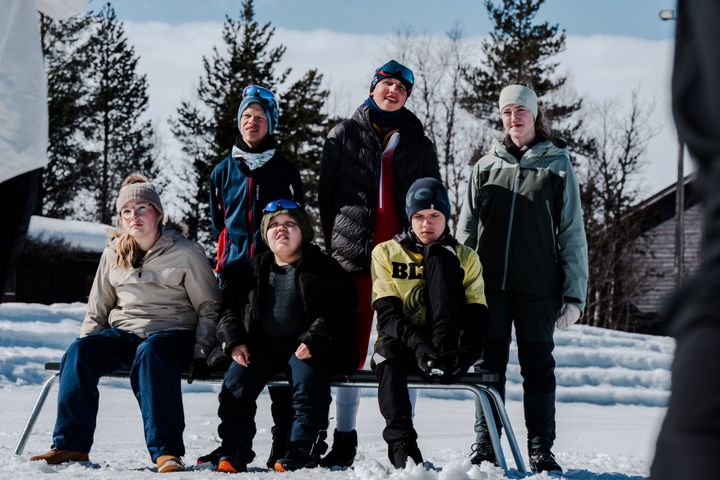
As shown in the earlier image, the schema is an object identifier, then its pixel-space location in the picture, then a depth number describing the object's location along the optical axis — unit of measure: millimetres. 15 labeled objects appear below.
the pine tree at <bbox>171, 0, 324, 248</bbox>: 59562
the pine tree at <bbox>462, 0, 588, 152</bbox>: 62719
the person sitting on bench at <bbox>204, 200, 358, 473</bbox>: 8547
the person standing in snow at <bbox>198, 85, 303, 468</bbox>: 9789
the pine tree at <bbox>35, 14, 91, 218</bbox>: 62750
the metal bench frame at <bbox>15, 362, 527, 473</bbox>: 8570
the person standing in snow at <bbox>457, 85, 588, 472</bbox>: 8961
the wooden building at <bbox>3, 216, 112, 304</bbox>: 47687
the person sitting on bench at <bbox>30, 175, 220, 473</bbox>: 8547
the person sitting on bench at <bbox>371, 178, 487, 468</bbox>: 8328
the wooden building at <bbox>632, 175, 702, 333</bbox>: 62250
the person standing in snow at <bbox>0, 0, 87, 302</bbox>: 3807
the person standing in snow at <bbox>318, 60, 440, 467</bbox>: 9484
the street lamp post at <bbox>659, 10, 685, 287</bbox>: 38647
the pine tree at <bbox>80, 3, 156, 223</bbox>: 67500
